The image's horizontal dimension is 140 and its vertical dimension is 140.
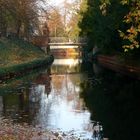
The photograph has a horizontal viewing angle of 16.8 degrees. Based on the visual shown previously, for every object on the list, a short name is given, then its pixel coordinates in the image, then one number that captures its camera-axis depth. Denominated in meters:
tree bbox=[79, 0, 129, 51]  38.19
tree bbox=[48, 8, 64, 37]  100.57
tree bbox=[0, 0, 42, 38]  57.31
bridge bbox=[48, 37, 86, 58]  92.15
